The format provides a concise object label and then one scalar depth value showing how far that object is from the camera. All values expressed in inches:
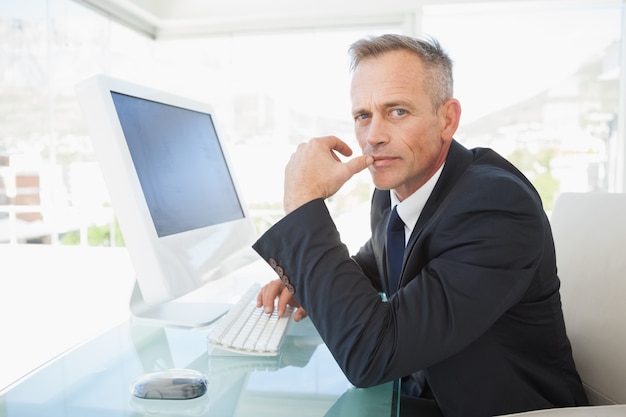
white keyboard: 41.8
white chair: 42.4
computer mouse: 33.8
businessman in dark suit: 33.9
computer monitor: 39.1
